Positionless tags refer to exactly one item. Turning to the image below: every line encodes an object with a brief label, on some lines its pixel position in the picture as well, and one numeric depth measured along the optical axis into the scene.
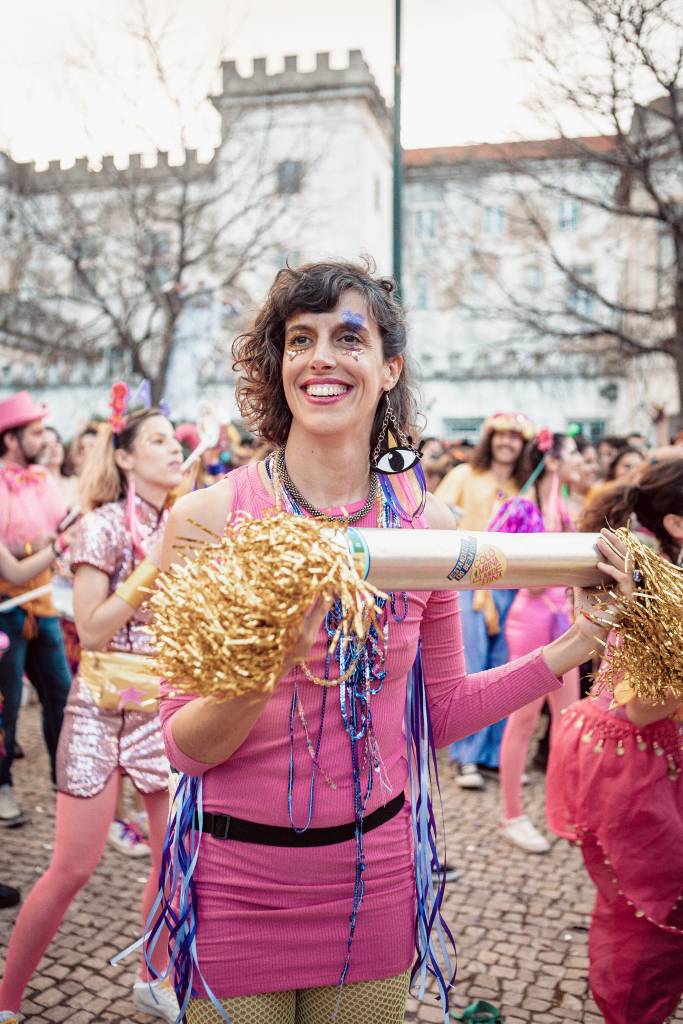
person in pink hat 5.19
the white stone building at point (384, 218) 13.02
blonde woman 2.81
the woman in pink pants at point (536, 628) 4.89
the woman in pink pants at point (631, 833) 2.55
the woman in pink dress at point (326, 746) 1.76
